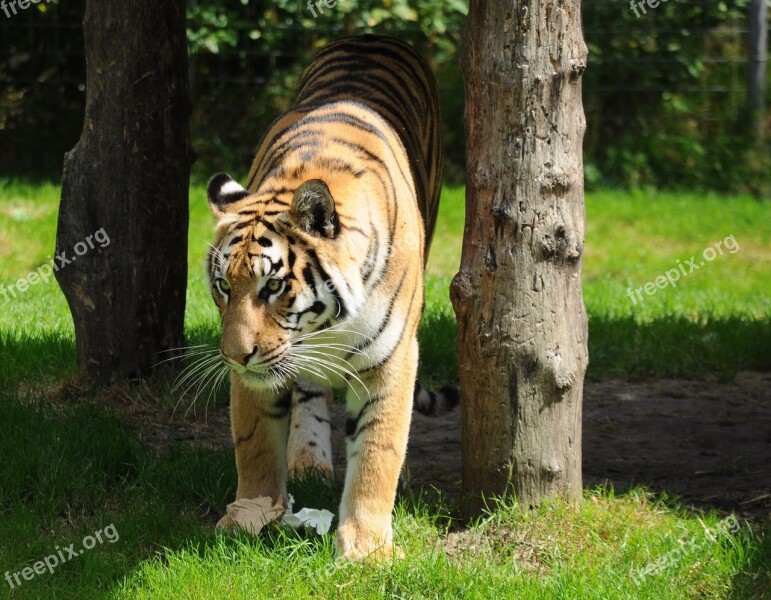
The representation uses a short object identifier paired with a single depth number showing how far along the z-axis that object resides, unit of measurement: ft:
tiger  22.36
